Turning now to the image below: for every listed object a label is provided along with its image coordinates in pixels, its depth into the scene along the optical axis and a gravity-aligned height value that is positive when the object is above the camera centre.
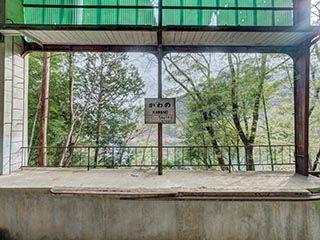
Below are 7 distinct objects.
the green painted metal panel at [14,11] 4.57 +2.35
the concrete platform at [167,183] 3.48 -1.09
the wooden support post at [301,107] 4.52 +0.33
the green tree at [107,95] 9.71 +1.24
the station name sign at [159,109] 4.71 +0.29
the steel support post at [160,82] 4.55 +0.86
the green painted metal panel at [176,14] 4.66 +2.30
